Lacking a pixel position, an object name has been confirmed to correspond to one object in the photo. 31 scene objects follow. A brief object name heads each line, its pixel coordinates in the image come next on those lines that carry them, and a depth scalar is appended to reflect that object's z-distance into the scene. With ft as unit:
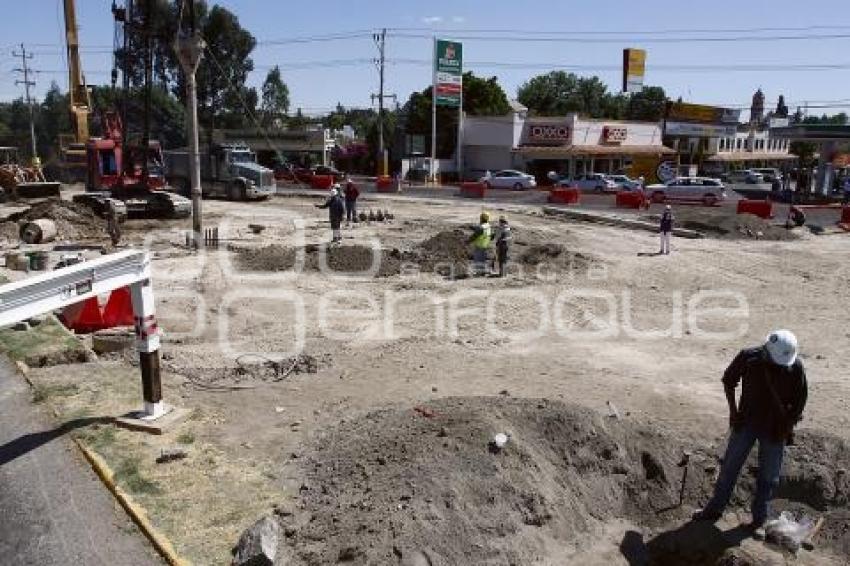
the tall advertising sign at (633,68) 238.07
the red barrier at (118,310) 42.91
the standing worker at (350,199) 92.32
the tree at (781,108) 264.05
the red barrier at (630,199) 124.88
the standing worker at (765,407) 21.41
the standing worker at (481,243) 61.87
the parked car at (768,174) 228.02
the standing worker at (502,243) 62.08
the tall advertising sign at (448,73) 197.98
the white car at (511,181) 169.27
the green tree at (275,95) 392.68
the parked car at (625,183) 156.57
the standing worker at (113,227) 77.20
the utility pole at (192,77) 72.54
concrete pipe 79.82
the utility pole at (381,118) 208.74
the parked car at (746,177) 222.69
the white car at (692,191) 135.44
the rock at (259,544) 19.38
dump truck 128.16
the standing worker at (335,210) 80.02
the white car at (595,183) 157.69
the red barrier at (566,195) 133.90
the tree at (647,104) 359.87
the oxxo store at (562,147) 199.82
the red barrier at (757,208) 111.45
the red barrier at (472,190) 149.69
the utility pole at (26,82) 292.61
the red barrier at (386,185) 162.30
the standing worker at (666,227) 76.59
